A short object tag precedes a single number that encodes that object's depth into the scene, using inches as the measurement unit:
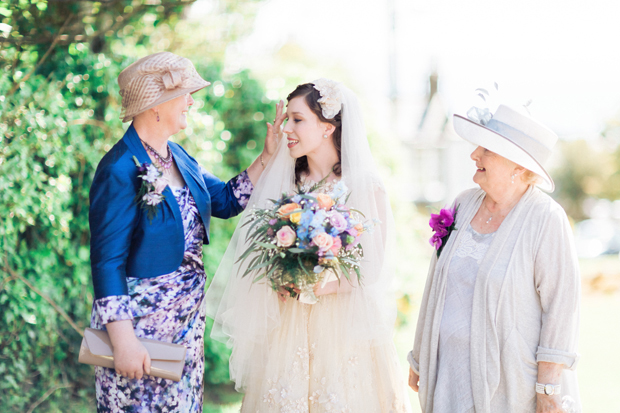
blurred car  907.4
